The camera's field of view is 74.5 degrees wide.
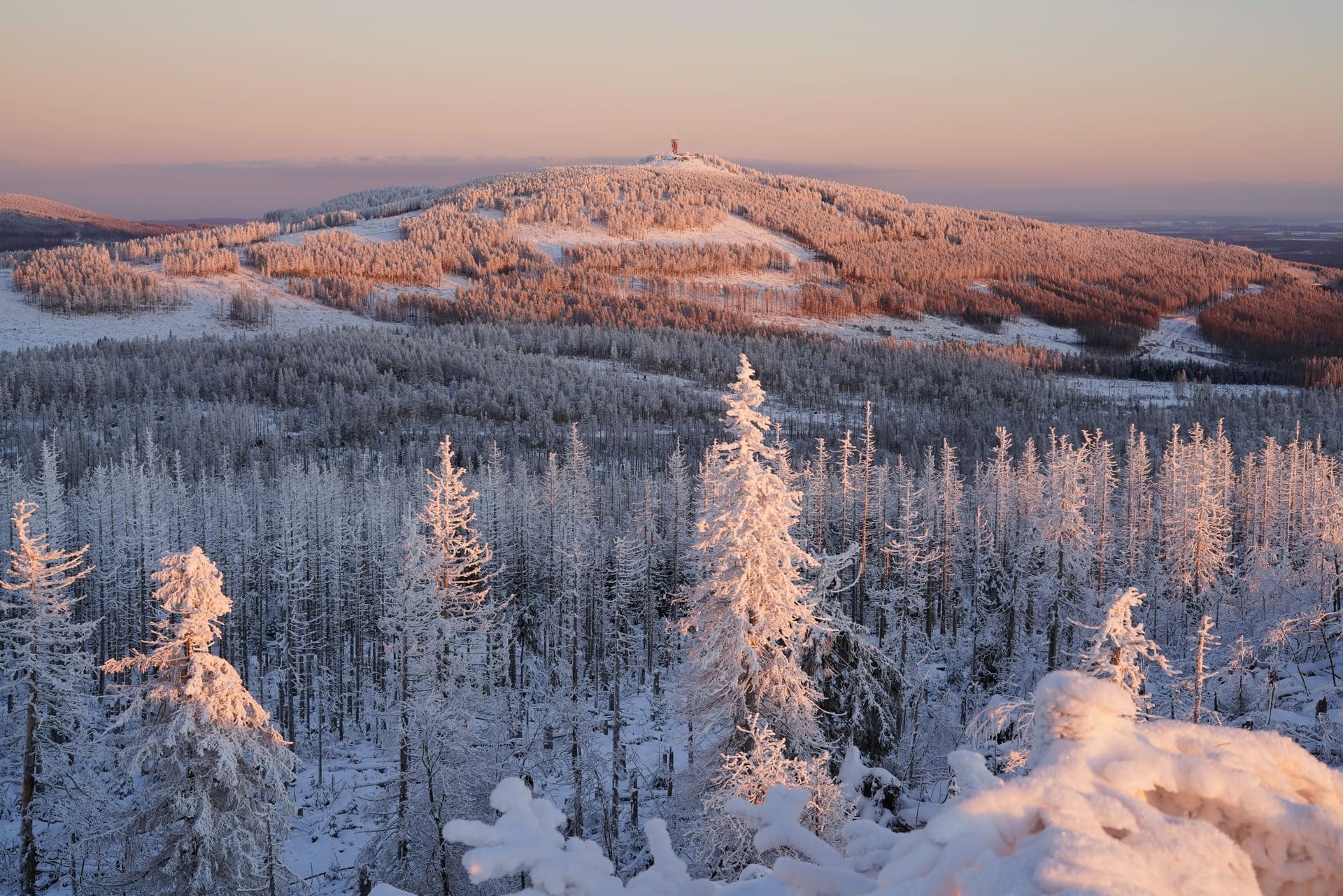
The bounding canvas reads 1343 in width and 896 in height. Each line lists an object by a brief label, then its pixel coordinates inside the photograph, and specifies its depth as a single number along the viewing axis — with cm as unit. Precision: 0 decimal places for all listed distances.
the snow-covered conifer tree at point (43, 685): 2284
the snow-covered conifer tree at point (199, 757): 1778
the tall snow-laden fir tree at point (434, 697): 2270
